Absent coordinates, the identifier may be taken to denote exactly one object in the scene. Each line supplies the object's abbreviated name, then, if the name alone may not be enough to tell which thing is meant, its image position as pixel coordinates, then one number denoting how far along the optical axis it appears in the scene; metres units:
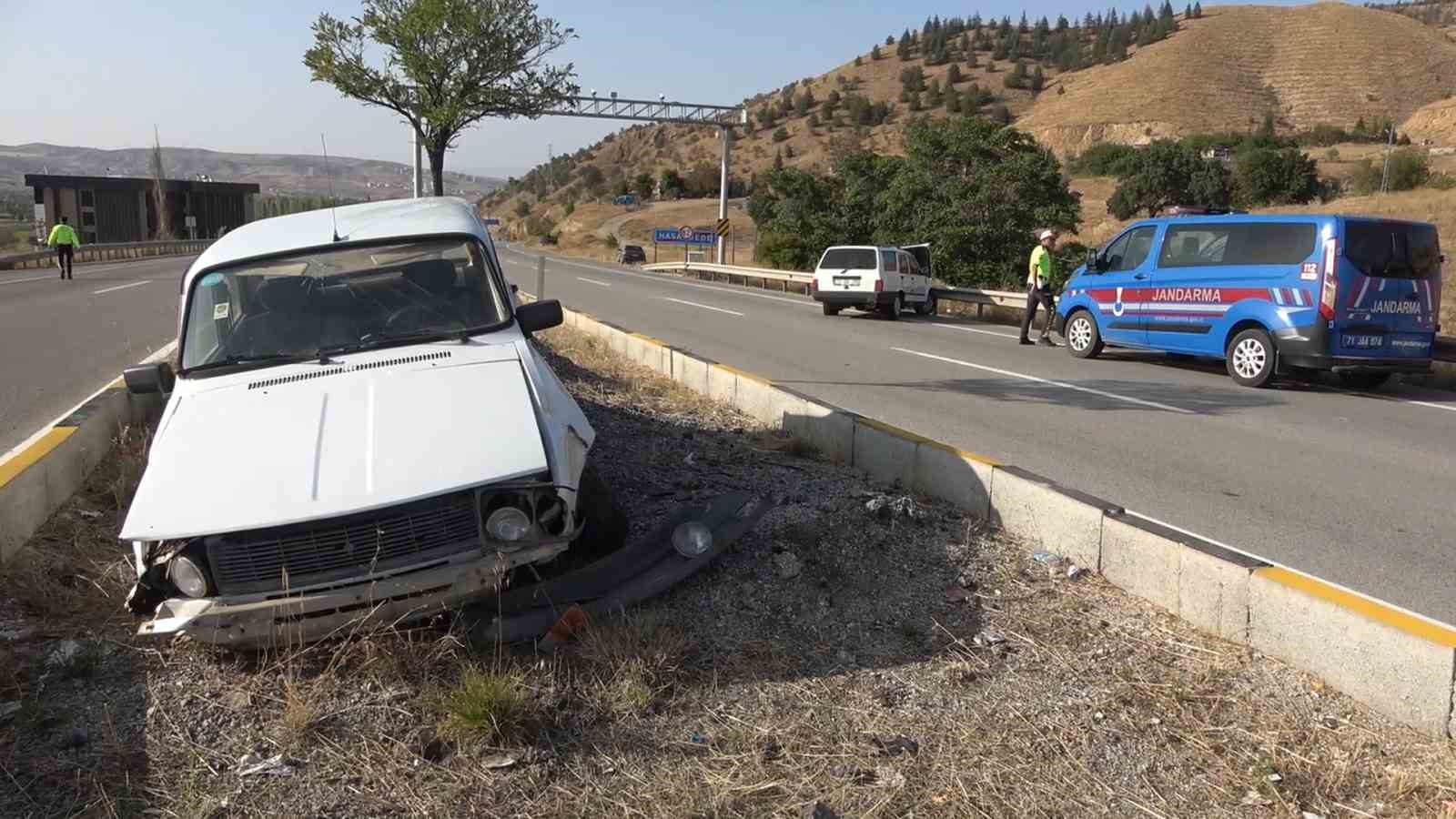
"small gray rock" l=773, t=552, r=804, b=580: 4.69
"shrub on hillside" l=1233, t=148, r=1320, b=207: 52.72
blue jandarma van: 11.55
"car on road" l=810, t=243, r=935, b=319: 21.84
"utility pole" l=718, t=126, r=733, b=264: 49.97
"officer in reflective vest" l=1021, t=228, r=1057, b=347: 16.64
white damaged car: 3.62
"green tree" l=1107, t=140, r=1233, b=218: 54.62
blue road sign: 48.94
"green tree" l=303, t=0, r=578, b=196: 10.81
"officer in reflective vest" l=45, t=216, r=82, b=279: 26.78
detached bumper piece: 3.97
